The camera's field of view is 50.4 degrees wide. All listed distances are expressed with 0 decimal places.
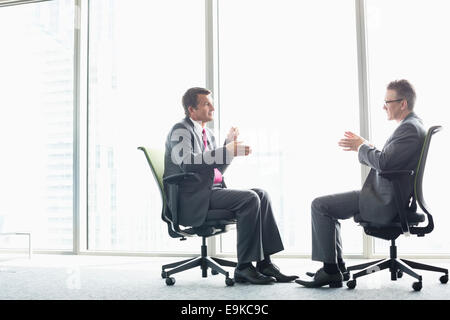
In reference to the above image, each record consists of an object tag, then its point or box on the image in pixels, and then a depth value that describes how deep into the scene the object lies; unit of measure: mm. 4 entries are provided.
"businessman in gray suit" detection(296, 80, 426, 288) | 2480
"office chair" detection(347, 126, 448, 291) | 2445
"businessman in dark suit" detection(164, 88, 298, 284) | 2684
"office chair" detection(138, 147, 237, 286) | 2729
